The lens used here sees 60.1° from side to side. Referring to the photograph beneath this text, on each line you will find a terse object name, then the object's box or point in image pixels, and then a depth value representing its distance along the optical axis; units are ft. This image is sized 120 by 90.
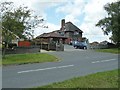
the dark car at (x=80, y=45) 67.76
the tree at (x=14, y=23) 34.59
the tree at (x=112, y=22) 66.09
